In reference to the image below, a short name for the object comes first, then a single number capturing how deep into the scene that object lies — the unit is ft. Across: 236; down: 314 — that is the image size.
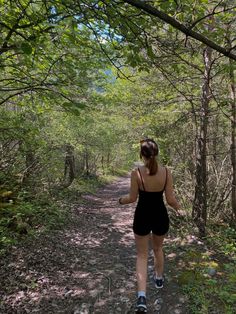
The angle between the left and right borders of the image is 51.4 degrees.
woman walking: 9.86
